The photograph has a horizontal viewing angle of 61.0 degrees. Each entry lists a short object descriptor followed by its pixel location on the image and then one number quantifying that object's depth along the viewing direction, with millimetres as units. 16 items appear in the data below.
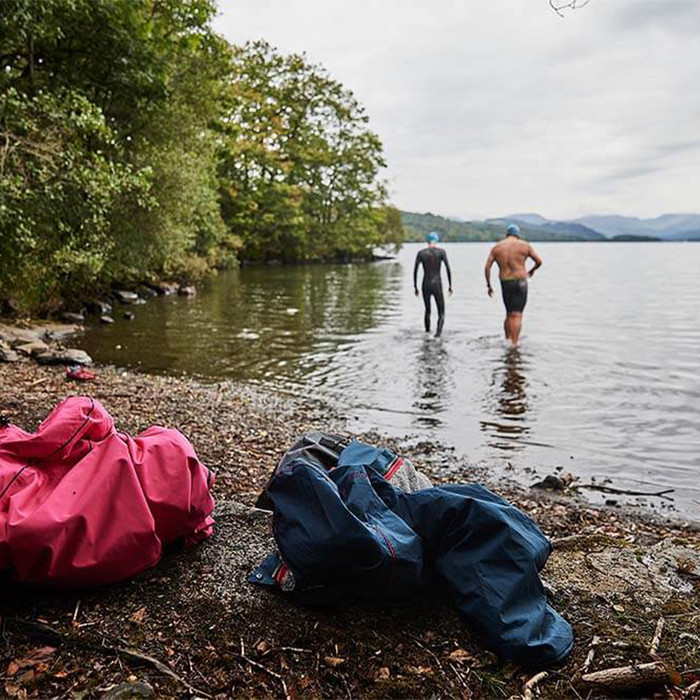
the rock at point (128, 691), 2643
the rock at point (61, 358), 11438
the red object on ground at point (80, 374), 9992
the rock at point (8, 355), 11155
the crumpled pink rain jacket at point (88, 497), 3029
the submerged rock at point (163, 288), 26125
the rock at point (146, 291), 24784
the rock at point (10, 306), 15984
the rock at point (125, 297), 22344
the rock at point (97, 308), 19250
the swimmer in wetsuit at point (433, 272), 16781
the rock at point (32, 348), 12007
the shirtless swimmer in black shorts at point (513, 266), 14508
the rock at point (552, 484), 6676
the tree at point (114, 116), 10406
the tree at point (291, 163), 43250
